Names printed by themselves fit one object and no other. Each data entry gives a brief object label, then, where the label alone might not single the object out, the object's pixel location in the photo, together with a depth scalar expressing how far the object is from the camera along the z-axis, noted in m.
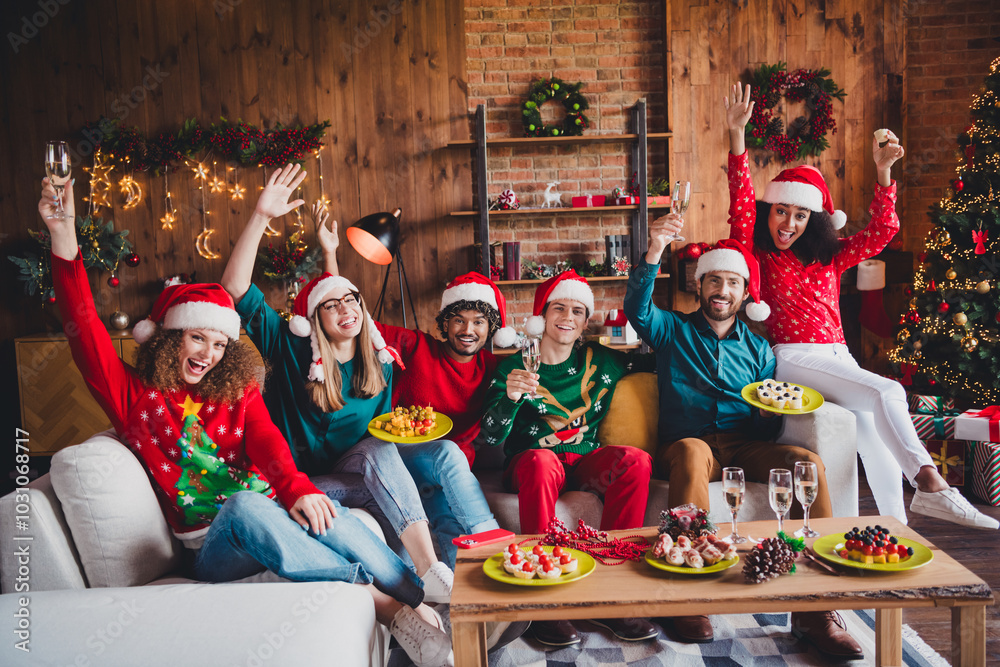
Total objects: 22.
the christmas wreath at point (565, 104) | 4.32
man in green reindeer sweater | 2.05
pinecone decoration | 1.40
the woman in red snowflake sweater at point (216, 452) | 1.65
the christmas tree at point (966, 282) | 3.43
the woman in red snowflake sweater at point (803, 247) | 2.66
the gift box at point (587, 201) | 4.37
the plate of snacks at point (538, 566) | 1.43
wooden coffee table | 1.35
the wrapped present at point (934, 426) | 3.30
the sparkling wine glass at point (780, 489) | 1.52
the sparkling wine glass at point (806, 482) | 1.53
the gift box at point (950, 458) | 3.30
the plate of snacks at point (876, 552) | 1.42
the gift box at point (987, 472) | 3.12
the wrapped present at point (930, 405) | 3.41
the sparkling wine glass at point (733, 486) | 1.51
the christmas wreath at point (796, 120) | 4.37
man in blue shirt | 2.30
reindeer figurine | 4.38
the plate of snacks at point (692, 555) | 1.45
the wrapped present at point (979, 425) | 3.13
